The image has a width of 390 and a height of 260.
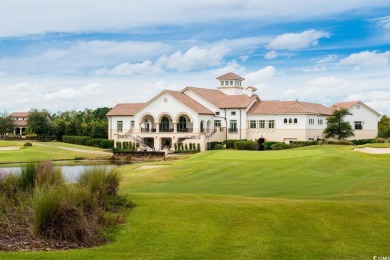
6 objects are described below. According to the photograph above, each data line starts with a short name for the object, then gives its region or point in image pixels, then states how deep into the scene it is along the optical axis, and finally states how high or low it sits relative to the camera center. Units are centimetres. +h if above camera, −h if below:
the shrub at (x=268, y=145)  6325 -60
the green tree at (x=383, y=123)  8366 +244
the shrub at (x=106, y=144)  7138 -33
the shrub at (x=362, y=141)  6294 -26
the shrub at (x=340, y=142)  5771 -31
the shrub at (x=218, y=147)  6429 -78
